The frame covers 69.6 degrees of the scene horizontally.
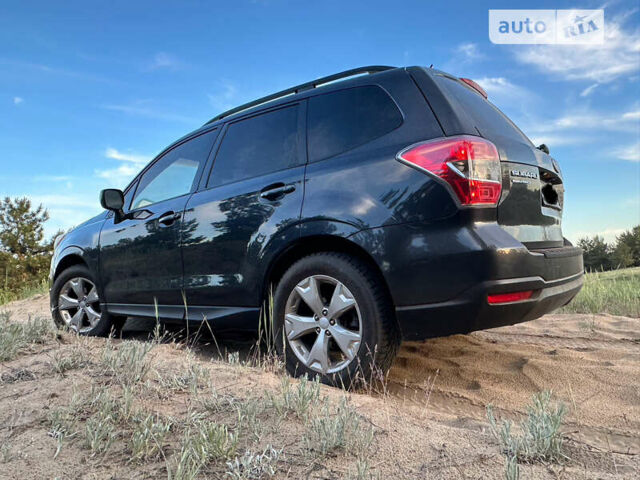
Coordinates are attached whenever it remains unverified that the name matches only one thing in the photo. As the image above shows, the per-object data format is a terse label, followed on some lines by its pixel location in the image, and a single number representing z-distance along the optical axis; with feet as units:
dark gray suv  7.92
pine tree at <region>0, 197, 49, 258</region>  112.57
